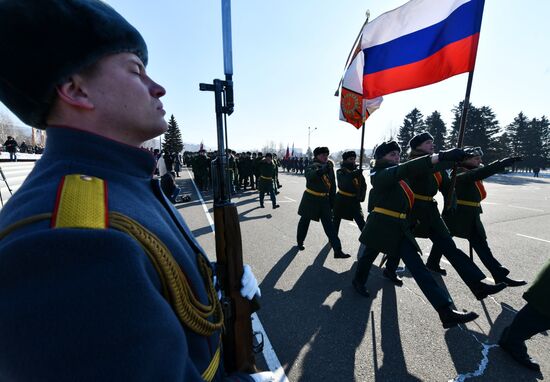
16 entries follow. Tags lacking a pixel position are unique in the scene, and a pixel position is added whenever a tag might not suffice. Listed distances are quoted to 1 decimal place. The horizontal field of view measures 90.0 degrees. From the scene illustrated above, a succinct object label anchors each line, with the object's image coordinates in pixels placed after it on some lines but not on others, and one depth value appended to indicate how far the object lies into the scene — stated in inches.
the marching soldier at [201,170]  547.9
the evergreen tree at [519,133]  1851.6
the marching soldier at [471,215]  151.6
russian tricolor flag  135.1
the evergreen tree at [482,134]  1549.0
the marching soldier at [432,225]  127.4
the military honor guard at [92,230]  20.7
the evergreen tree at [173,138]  1685.2
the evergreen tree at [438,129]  1781.7
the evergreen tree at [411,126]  1941.4
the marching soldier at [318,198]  200.7
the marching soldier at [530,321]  86.7
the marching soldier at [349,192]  210.5
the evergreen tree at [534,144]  1814.7
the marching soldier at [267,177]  380.5
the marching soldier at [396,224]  106.7
